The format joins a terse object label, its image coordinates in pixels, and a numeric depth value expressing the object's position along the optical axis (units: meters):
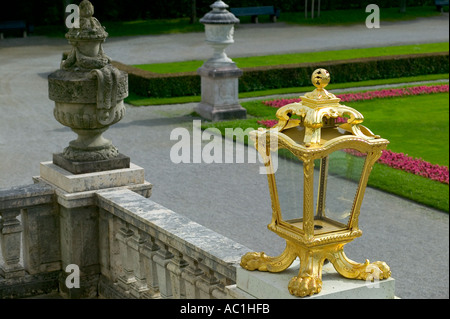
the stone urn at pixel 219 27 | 15.92
